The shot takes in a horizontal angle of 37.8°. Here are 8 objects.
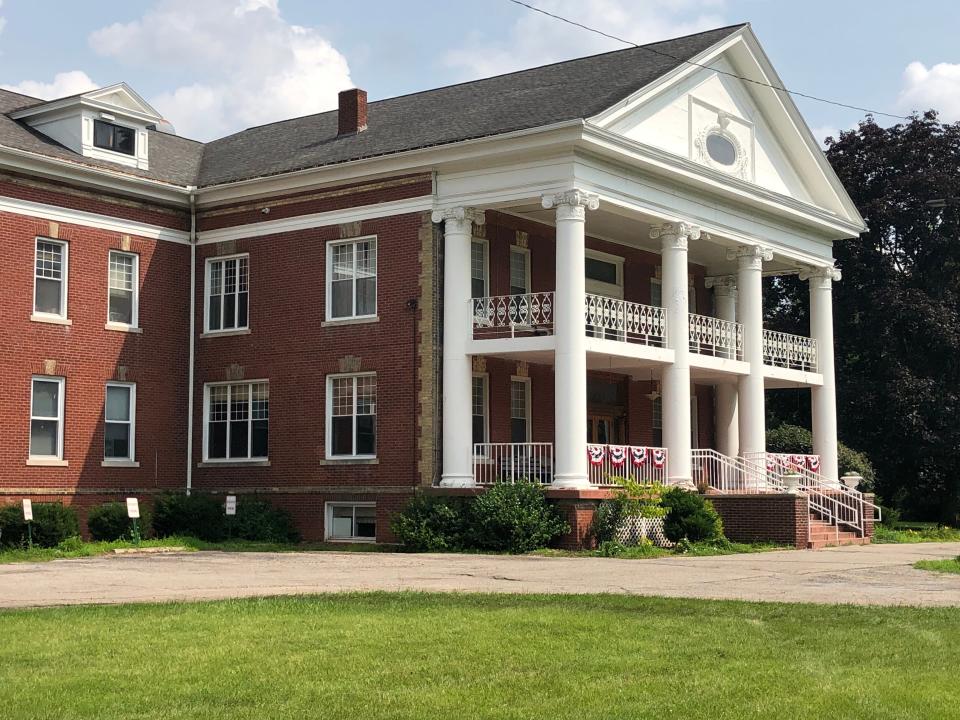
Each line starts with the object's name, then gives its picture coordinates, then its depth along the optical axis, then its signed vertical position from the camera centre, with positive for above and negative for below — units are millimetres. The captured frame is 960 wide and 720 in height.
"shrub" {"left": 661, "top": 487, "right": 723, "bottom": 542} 26969 -894
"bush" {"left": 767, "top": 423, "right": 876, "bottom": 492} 38875 +669
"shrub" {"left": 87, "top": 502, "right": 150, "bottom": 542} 28609 -1014
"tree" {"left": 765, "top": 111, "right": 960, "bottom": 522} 42375 +4890
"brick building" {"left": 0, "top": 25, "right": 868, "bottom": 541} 28203 +4010
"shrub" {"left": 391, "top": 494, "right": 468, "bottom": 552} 26578 -999
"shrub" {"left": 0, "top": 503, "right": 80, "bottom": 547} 26875 -1000
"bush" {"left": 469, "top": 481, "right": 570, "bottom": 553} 25734 -870
